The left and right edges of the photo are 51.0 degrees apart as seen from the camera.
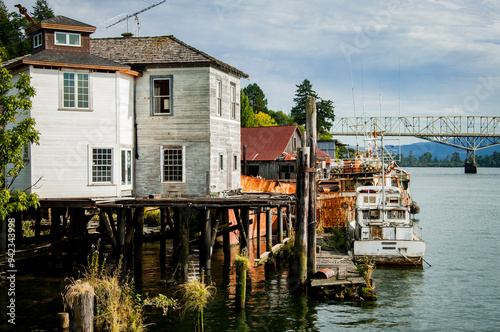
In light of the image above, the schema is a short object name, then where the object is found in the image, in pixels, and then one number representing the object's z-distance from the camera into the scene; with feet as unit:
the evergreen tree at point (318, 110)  337.31
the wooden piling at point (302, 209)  69.62
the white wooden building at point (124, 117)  79.20
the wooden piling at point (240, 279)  62.58
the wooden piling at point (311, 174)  70.03
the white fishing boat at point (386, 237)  95.40
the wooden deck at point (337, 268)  70.90
